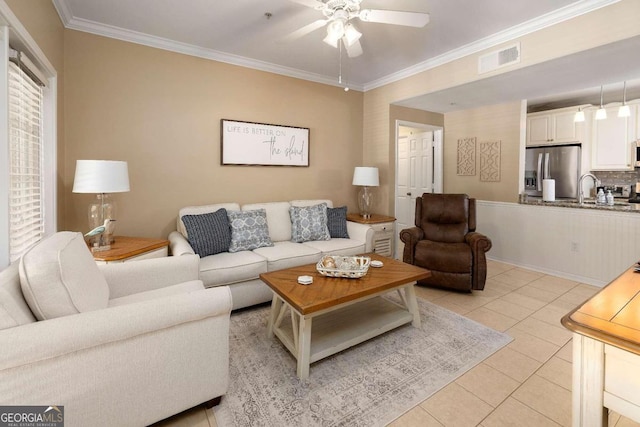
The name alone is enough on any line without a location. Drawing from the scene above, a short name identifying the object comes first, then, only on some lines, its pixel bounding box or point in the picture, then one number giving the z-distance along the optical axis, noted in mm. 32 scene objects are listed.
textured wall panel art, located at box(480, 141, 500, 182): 4469
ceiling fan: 1965
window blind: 1828
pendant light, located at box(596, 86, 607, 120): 3531
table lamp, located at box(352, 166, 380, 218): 4049
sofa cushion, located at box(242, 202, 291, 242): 3527
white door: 5152
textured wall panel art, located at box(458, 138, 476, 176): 4762
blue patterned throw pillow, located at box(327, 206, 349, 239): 3730
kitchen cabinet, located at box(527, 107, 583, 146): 4695
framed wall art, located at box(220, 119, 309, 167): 3521
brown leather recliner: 3105
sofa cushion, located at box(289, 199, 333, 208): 3878
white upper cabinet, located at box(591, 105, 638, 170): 4414
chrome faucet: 3681
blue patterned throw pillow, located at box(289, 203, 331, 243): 3531
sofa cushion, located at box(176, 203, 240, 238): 3097
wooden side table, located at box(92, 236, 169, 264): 2180
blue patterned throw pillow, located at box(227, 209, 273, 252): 3086
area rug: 1599
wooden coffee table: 1863
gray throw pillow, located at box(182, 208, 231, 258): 2830
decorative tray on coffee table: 2248
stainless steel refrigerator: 4742
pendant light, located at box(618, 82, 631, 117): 3497
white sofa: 2619
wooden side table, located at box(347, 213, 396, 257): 3978
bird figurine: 2195
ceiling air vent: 2844
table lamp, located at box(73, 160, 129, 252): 2268
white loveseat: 1130
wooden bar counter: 833
